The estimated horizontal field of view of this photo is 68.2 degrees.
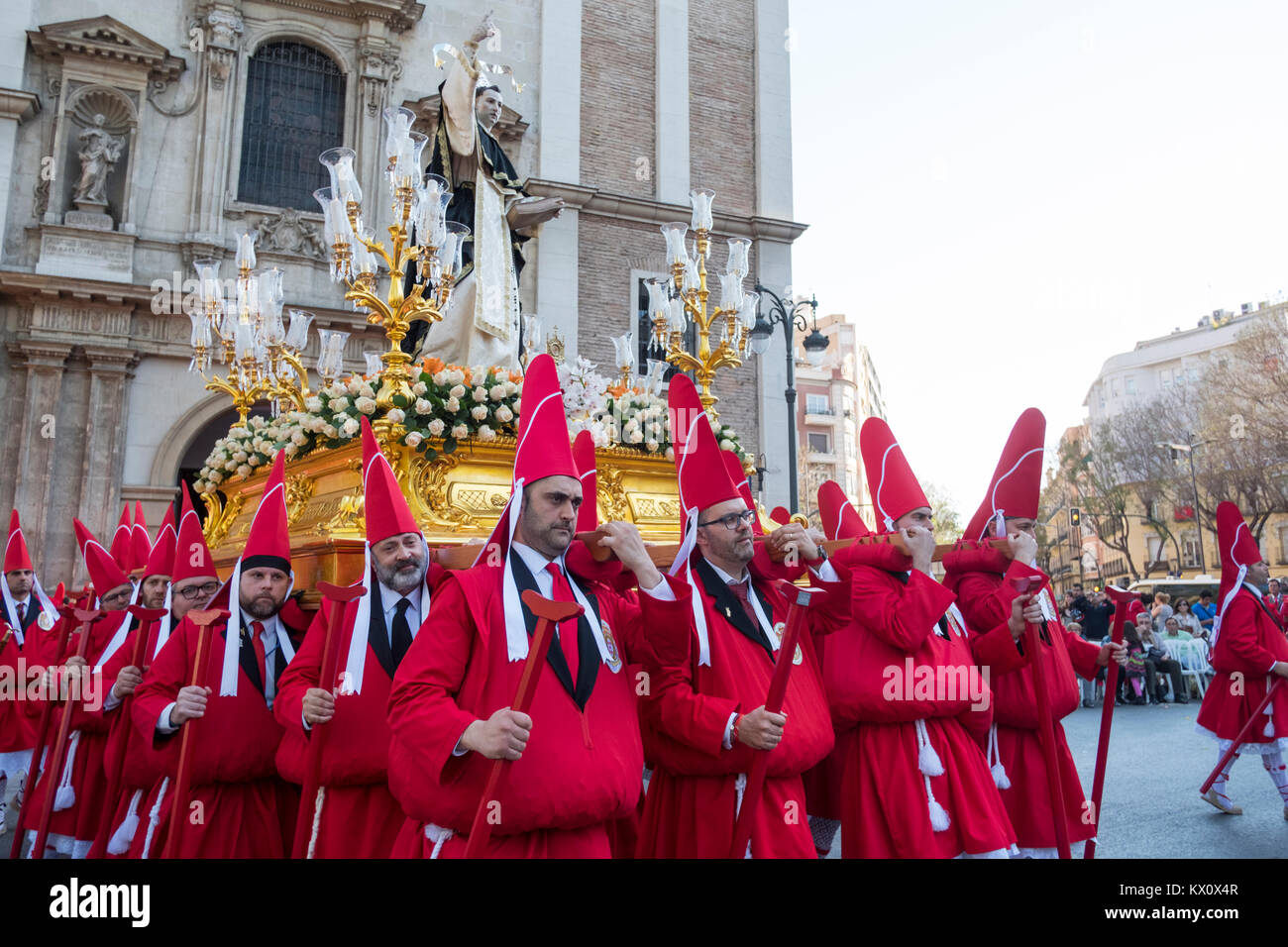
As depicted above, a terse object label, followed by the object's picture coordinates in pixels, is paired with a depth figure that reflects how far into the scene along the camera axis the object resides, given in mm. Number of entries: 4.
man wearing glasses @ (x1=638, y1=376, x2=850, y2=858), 3217
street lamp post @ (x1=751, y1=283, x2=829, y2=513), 12703
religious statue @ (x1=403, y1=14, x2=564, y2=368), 7008
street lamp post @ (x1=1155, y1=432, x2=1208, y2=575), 30802
